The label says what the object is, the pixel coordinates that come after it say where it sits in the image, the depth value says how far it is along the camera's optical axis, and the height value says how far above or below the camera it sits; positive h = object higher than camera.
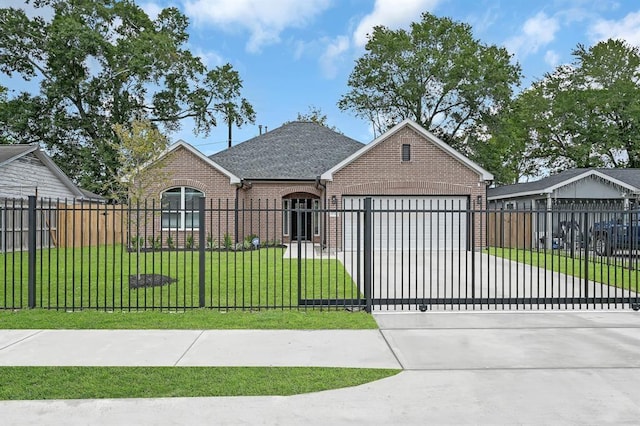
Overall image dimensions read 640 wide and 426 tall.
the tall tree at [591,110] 38.41 +8.09
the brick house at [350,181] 21.77 +1.66
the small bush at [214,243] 21.67 -0.97
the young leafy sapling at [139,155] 12.59 +1.63
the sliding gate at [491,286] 9.22 -1.47
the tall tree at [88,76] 33.00 +9.42
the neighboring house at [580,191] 25.09 +1.37
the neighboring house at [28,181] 21.14 +1.77
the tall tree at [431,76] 38.19 +10.70
